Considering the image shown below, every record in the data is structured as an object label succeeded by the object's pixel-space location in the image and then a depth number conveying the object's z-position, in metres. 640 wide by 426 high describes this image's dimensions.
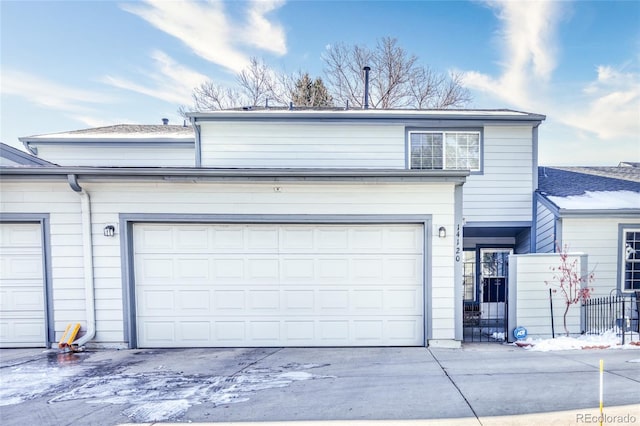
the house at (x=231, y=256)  5.13
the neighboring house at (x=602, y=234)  6.83
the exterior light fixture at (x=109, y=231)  5.12
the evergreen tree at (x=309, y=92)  16.77
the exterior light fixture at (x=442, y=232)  5.14
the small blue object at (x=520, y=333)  5.50
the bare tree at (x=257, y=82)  16.28
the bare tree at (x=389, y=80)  16.05
